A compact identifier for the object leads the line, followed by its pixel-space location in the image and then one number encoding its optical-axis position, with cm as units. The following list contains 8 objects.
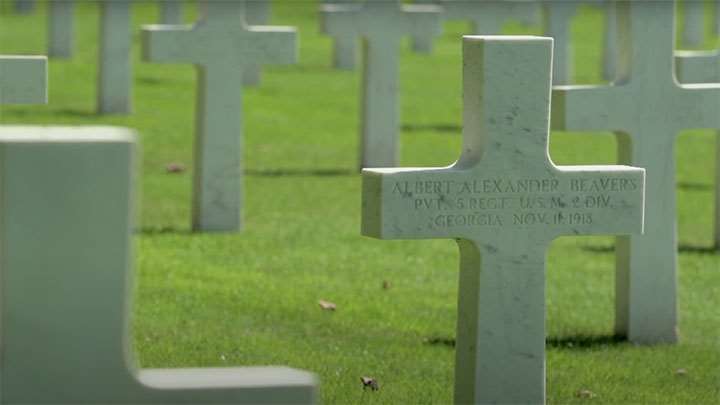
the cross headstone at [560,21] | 2316
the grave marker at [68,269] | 469
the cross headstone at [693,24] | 2906
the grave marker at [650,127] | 892
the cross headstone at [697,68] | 1052
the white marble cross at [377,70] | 1628
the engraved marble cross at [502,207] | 650
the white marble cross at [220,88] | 1275
